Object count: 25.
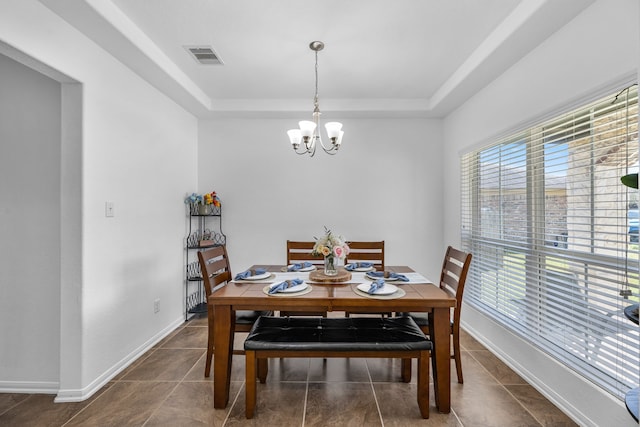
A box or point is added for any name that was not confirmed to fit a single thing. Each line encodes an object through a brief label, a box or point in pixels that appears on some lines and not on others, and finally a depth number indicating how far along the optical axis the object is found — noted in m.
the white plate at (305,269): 2.59
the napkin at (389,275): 2.25
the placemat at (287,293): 1.86
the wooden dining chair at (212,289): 2.14
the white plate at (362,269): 2.58
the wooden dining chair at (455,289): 2.10
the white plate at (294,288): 1.90
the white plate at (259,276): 2.25
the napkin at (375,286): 1.89
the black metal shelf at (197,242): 3.52
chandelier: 2.31
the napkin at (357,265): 2.64
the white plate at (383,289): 1.88
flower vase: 2.28
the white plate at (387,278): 2.25
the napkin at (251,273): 2.28
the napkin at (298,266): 2.64
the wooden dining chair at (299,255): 3.00
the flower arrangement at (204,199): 3.53
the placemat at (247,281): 2.22
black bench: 1.81
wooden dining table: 1.82
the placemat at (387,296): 1.84
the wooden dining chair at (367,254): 3.01
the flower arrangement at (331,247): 2.19
